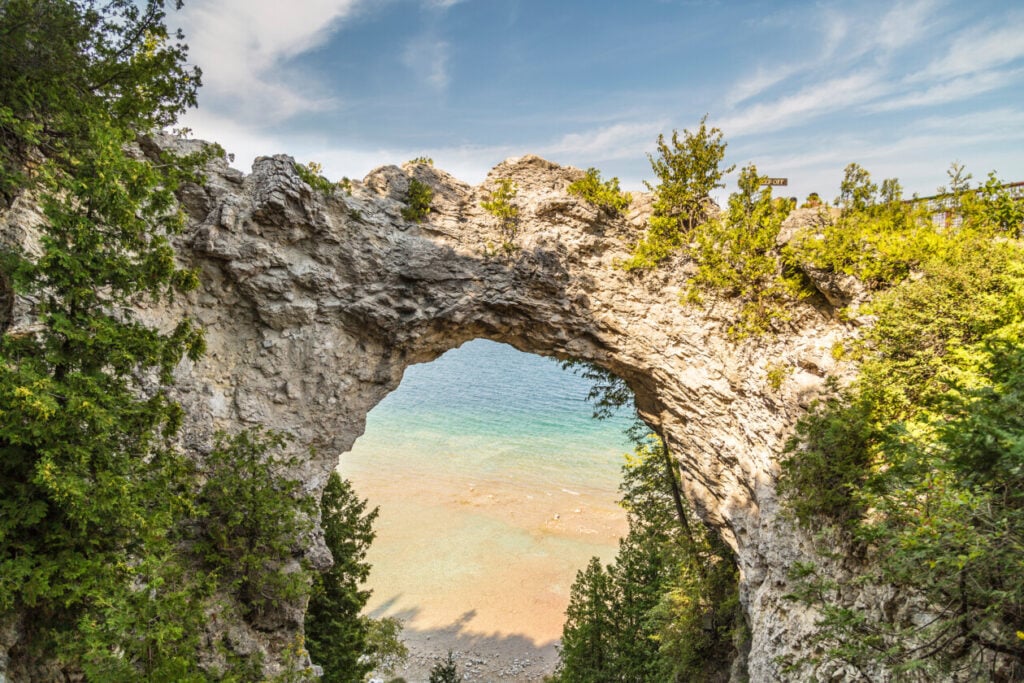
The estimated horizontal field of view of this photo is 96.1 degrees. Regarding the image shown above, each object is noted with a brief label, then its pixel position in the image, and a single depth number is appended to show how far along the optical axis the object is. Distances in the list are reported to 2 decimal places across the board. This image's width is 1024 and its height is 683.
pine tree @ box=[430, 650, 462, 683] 15.38
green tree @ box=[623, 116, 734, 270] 10.50
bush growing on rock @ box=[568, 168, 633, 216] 11.62
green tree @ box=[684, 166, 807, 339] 9.94
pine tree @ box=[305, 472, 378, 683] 11.59
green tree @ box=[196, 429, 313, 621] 8.50
